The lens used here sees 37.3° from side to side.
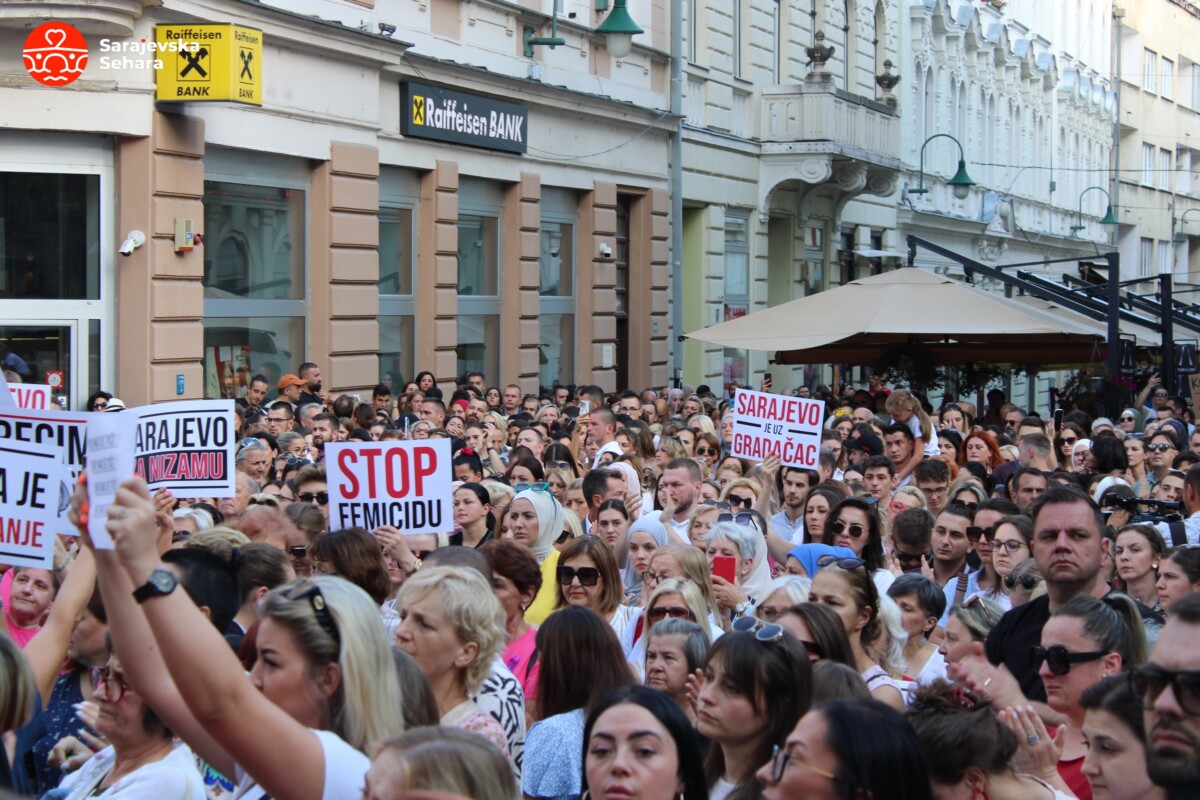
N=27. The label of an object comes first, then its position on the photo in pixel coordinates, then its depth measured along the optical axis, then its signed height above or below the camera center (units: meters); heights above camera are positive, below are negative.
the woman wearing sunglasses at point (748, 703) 4.80 -0.99
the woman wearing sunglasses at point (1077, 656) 5.24 -0.94
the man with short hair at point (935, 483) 11.20 -0.89
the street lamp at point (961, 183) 31.81 +2.93
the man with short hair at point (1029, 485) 10.36 -0.83
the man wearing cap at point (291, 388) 15.84 -0.50
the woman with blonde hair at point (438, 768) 3.39 -0.84
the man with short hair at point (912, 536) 9.05 -0.99
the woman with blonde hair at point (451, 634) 5.31 -0.90
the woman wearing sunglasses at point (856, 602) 6.42 -0.95
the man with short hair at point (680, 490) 10.36 -0.88
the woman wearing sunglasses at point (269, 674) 3.60 -0.75
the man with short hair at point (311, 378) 16.64 -0.42
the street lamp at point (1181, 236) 72.75 +4.54
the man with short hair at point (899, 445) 13.41 -0.78
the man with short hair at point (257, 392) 15.91 -0.54
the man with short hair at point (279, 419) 13.70 -0.67
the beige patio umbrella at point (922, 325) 18.42 +0.17
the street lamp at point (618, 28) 21.84 +3.82
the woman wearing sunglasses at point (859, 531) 8.55 -0.92
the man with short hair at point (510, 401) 19.30 -0.71
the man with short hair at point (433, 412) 15.34 -0.67
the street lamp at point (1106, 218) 48.59 +3.64
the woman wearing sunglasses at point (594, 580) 7.27 -1.00
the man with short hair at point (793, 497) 10.77 -0.99
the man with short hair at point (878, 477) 11.40 -0.88
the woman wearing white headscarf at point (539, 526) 8.56 -0.93
